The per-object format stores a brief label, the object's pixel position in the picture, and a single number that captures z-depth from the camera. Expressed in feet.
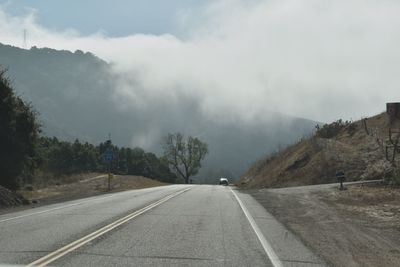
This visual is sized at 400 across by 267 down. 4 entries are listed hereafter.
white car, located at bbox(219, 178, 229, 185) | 276.49
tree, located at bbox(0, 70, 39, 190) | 122.21
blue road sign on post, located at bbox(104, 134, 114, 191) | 161.07
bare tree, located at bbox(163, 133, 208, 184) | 418.51
